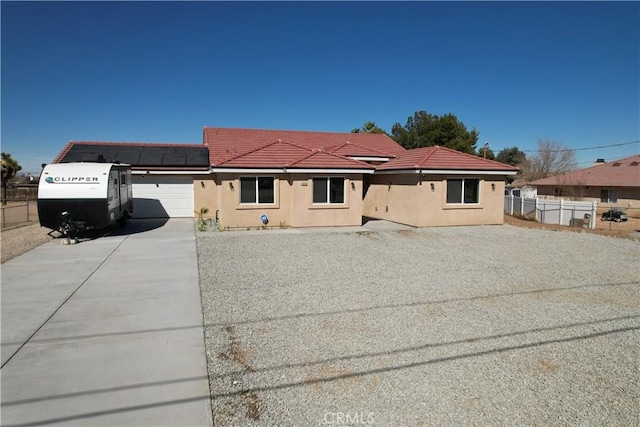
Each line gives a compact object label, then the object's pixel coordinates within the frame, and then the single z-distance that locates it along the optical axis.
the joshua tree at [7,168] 38.81
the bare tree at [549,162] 60.91
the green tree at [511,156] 72.38
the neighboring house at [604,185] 35.19
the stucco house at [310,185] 16.73
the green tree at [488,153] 40.09
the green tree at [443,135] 35.97
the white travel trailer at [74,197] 13.10
